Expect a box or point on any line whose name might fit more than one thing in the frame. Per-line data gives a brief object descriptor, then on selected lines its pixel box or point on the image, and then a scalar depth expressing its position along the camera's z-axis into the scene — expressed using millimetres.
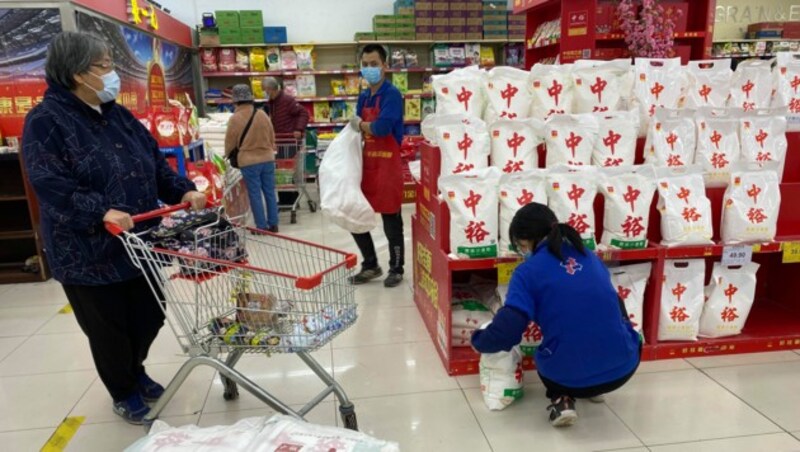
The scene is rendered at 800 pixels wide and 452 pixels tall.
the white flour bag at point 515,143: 2768
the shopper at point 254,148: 5477
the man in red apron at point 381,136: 3805
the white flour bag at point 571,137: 2730
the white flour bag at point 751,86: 3025
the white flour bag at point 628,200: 2670
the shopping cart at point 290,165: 6848
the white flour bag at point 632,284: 2805
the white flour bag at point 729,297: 2887
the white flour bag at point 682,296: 2838
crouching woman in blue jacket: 2137
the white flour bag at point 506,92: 2885
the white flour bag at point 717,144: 2879
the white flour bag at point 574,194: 2621
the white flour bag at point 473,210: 2592
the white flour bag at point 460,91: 2871
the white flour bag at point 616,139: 2779
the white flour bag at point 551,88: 2885
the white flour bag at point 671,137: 2826
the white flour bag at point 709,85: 3010
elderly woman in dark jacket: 2016
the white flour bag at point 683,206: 2727
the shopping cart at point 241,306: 1967
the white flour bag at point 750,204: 2773
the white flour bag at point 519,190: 2609
